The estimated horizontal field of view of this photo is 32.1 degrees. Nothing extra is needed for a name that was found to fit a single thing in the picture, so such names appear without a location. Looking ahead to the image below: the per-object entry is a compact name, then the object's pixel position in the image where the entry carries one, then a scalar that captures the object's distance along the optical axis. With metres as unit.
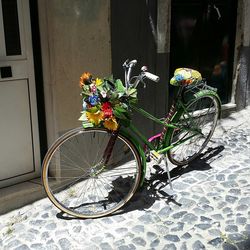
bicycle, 3.97
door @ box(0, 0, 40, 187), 4.04
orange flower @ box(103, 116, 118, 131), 3.72
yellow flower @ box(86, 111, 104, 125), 3.67
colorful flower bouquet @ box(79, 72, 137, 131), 3.64
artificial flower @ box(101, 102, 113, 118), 3.66
